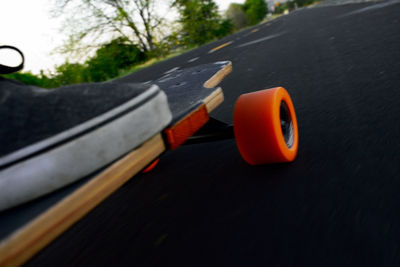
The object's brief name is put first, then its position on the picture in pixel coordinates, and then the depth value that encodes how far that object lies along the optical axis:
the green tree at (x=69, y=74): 14.86
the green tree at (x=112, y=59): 20.62
